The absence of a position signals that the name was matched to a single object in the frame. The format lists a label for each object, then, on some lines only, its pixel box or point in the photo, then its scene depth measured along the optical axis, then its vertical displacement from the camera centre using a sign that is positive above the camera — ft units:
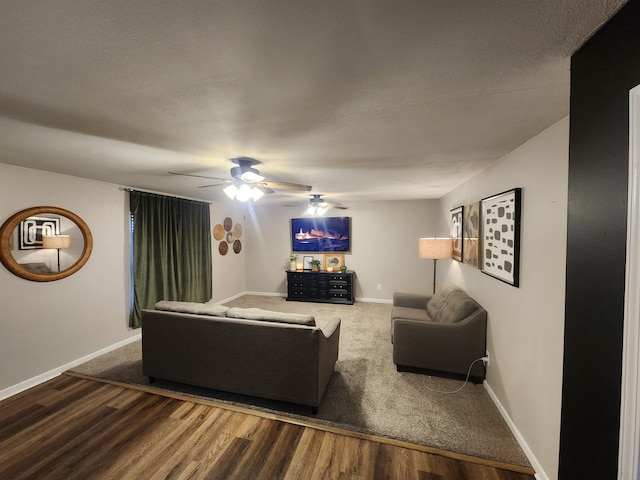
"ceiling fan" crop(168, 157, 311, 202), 7.61 +1.53
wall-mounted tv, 19.11 -0.22
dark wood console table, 18.19 -3.94
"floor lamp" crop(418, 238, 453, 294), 11.88 -0.80
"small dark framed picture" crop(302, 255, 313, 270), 19.77 -2.34
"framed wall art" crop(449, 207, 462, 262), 11.19 -0.03
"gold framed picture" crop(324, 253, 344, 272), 19.29 -2.23
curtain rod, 12.04 +2.03
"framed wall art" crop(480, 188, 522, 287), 6.45 -0.14
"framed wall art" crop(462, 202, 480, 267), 8.99 -0.10
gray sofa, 7.31 -3.57
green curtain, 12.48 -1.00
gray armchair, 8.68 -3.79
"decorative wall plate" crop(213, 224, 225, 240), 17.90 -0.02
